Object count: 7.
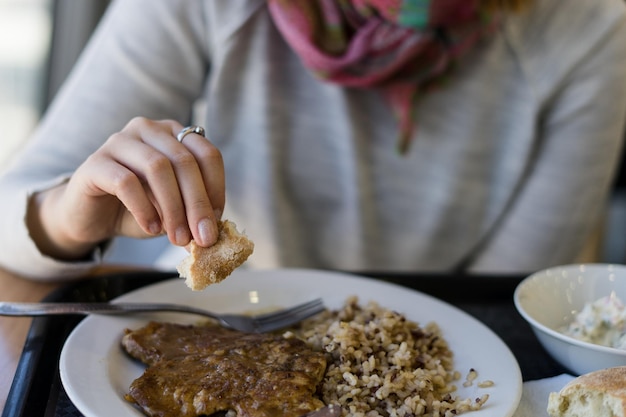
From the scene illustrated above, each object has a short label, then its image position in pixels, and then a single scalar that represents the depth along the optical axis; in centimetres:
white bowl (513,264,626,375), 100
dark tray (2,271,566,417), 91
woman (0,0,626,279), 161
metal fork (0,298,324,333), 107
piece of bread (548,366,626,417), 83
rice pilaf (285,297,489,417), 91
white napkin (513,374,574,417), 94
